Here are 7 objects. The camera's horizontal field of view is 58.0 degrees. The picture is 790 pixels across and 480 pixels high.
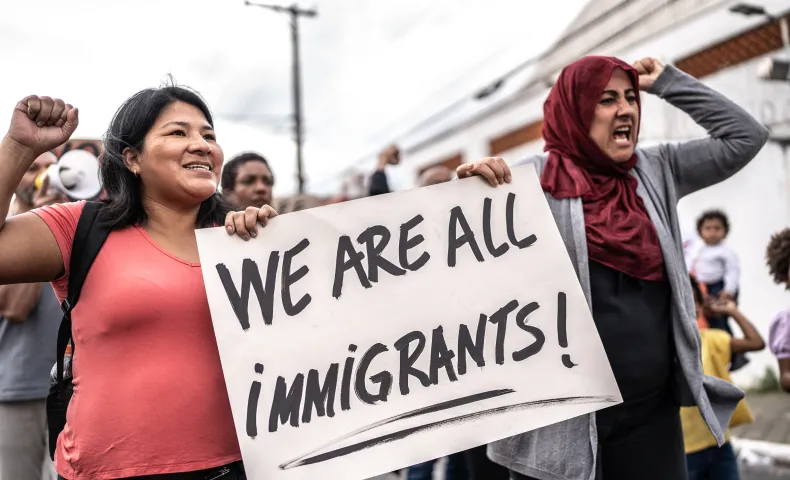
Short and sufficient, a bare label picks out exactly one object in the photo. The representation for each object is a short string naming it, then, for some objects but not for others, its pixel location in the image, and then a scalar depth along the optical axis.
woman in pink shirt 1.60
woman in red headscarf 2.00
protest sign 1.71
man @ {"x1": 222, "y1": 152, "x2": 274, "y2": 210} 3.73
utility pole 19.40
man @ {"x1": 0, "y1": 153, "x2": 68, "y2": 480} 3.01
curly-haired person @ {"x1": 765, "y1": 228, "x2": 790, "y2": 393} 3.11
